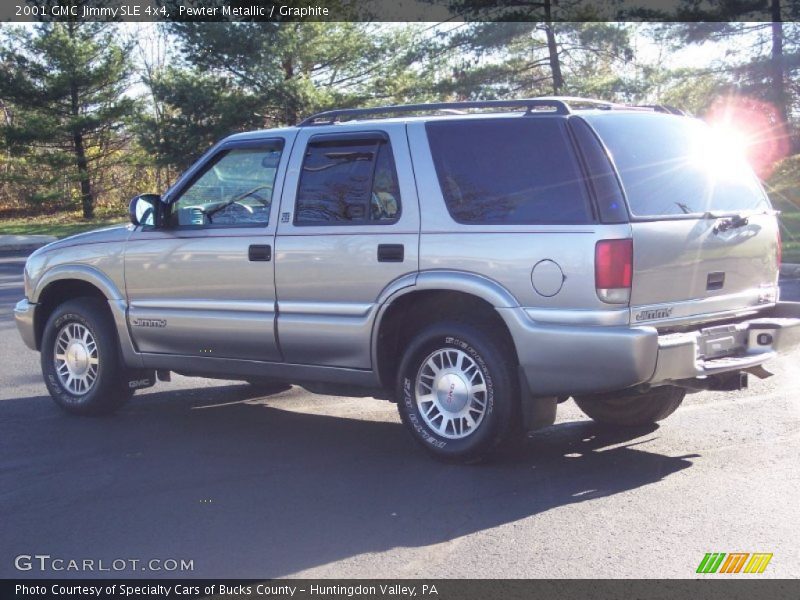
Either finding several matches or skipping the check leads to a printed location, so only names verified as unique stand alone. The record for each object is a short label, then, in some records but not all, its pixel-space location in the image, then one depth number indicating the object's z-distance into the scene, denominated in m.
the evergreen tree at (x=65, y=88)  37.97
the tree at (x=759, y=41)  31.73
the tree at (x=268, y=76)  33.09
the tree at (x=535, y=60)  31.27
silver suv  5.70
